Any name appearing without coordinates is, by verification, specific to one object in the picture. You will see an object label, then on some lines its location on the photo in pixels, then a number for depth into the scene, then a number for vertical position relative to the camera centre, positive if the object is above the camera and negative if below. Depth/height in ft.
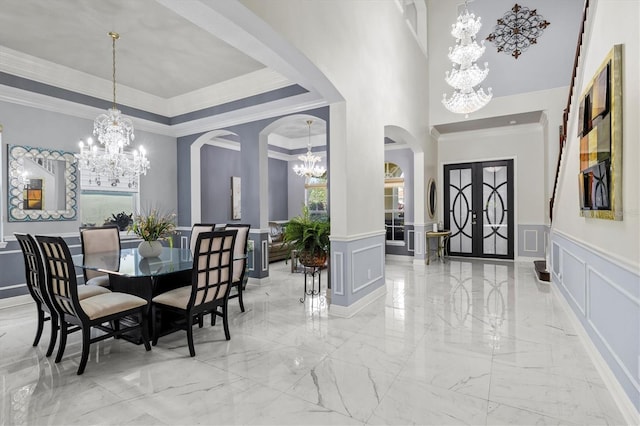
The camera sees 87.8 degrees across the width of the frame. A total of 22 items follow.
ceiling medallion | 21.43 +11.86
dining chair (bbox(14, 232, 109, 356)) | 9.27 -2.19
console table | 23.63 -2.39
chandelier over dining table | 14.23 +2.70
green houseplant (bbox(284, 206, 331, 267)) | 13.82 -1.10
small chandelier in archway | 26.21 +3.51
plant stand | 14.38 -3.86
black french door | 25.11 +0.17
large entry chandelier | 16.15 +7.11
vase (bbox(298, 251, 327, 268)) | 14.11 -2.01
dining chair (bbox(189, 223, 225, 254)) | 14.47 -0.72
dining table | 9.78 -1.68
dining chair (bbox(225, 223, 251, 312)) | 12.96 -1.75
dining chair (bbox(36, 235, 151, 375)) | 8.38 -2.40
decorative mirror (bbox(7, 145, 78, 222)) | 14.61 +1.38
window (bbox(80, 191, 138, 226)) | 17.49 +0.46
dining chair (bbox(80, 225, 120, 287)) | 12.59 -1.20
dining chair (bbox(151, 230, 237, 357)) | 9.41 -2.27
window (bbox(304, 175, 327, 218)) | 32.19 +1.52
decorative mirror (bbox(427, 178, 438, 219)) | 24.45 +1.01
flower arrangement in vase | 12.00 -0.76
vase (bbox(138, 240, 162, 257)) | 12.07 -1.30
